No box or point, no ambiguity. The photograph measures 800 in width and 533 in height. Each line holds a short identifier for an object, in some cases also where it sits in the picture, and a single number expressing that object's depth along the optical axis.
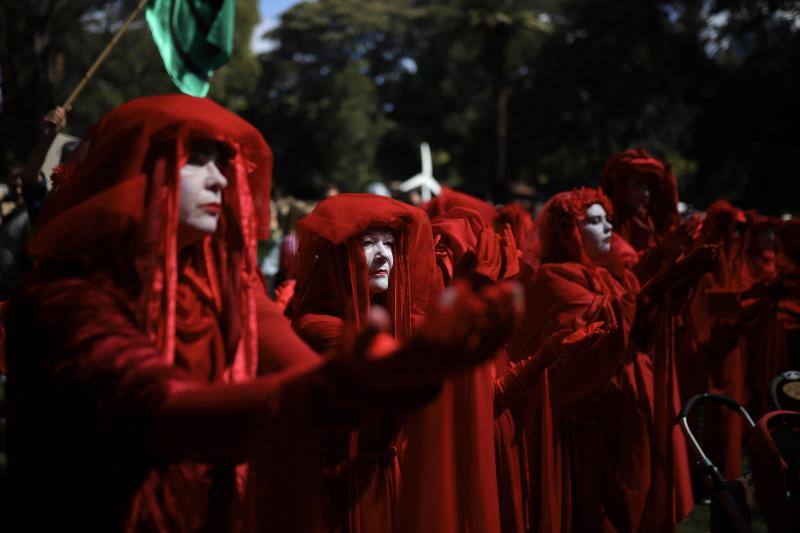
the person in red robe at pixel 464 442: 2.86
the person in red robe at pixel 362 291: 3.47
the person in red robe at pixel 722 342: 6.95
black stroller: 3.12
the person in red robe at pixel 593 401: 4.83
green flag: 5.66
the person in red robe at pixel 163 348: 1.76
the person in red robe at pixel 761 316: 8.27
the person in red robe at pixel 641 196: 6.88
